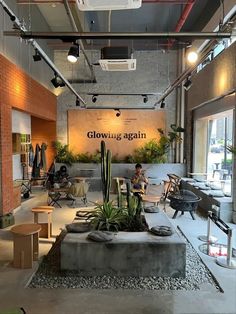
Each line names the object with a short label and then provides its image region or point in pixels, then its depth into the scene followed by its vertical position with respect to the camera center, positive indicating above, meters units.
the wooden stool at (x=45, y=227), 5.61 -1.47
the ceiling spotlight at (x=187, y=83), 7.66 +1.68
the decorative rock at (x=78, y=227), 4.61 -1.24
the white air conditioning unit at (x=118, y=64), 5.92 +1.72
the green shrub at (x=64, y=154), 11.91 -0.23
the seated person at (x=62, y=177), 9.75 -1.05
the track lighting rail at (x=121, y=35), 4.51 +1.71
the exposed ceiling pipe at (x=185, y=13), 7.12 +3.46
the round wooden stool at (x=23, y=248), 4.31 -1.43
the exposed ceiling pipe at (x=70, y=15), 6.34 +2.98
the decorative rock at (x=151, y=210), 5.75 -1.17
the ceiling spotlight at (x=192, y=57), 5.91 +1.82
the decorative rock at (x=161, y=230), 4.44 -1.22
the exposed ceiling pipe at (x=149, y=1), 7.02 +3.47
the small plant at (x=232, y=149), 6.39 +0.01
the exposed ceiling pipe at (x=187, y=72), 5.75 +1.72
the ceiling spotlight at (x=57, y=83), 7.88 +1.80
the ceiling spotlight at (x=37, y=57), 5.88 +1.78
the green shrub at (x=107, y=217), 4.88 -1.15
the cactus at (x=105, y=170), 5.48 -0.40
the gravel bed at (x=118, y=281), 3.85 -1.75
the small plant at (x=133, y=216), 4.96 -1.14
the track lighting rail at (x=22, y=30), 4.41 +1.81
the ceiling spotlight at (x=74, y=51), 5.39 +1.74
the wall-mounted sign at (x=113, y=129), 12.55 +0.82
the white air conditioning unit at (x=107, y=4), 3.04 +1.49
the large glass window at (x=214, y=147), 9.50 +0.08
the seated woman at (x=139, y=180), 8.73 -0.95
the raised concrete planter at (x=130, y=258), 4.14 -1.49
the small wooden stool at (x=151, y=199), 7.23 -1.21
